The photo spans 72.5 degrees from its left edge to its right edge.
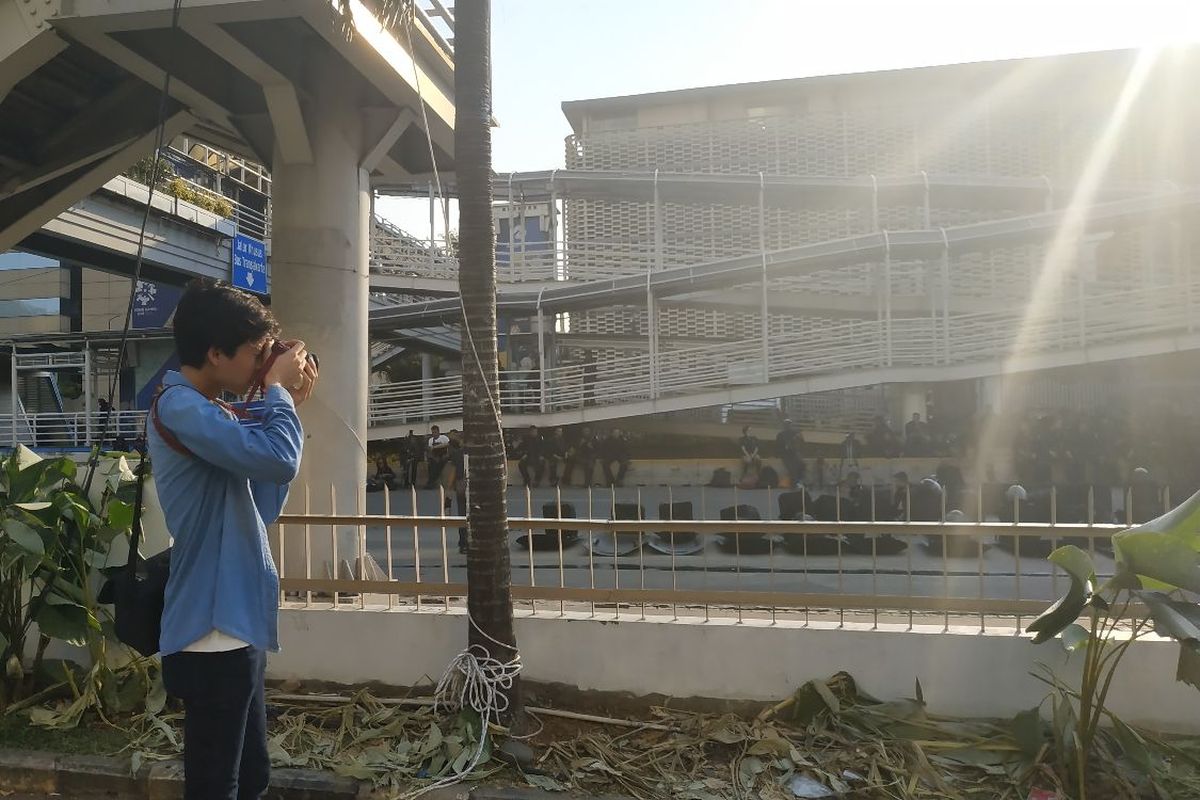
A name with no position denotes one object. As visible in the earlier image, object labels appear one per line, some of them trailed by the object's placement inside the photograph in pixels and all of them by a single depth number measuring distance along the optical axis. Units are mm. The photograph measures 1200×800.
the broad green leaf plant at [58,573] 4004
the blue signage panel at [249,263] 17422
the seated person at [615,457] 18219
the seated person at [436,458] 15630
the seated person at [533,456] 17812
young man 2188
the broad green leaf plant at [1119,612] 2900
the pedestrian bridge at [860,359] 18594
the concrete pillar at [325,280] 6633
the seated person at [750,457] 16375
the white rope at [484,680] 3809
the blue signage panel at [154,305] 23047
